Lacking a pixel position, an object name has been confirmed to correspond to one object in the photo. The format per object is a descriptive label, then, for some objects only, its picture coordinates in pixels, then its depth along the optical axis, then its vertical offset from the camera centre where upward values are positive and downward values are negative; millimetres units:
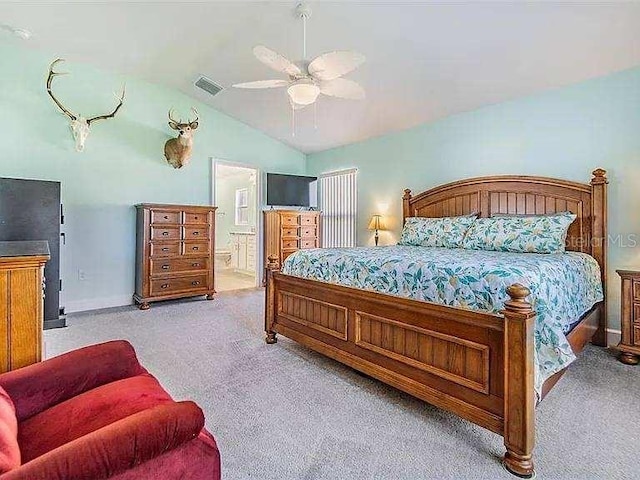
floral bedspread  1879 -253
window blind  6262 +614
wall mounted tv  6477 +937
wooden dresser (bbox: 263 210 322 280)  6234 +168
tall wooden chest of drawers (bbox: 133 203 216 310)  4844 -170
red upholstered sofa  862 -567
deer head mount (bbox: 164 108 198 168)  5082 +1421
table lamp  5461 +249
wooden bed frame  1679 -616
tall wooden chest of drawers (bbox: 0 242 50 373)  1375 -270
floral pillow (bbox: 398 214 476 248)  3818 +99
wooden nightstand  2920 -648
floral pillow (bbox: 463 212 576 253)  3240 +56
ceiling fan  2611 +1326
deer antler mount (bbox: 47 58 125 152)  4406 +1483
